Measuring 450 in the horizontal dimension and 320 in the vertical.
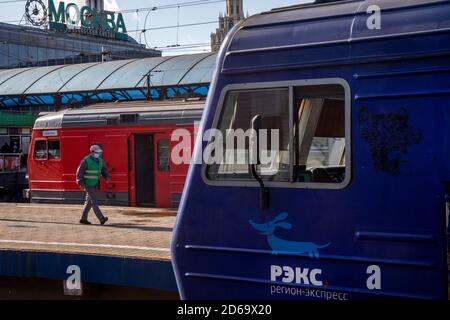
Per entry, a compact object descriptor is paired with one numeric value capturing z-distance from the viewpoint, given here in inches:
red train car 625.9
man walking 463.8
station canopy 1307.8
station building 2642.7
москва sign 2610.7
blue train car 167.3
